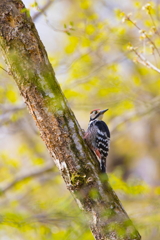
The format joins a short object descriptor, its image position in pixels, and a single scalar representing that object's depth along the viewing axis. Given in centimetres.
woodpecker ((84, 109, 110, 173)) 1106
